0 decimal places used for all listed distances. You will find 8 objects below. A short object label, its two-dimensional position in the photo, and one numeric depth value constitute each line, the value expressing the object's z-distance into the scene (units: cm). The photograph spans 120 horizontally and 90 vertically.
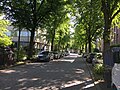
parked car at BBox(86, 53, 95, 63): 1439
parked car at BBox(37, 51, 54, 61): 1465
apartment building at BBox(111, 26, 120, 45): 2250
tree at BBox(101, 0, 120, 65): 752
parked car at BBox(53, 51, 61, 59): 1969
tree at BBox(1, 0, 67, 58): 1301
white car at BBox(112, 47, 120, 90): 291
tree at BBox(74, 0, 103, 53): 998
